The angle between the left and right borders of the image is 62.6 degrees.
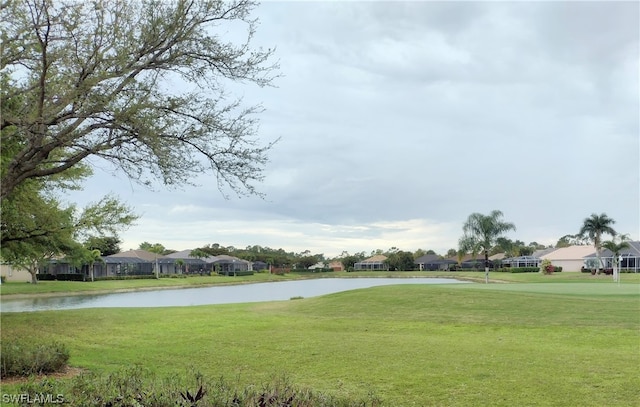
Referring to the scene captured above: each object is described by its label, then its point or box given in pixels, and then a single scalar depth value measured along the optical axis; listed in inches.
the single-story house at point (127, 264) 2787.9
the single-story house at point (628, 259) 2588.6
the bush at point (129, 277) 2491.6
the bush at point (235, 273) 3533.5
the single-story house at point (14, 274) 2454.4
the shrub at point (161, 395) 180.5
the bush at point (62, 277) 2390.5
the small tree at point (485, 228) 1835.6
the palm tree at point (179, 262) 3355.3
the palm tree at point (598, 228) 2438.5
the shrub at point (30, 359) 303.0
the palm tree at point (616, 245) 2252.0
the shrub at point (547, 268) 2423.0
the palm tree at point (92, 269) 2448.3
